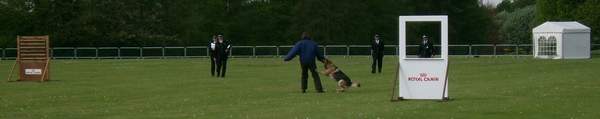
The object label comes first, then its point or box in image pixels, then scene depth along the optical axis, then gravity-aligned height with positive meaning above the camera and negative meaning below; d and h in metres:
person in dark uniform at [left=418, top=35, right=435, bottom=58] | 42.81 +0.05
